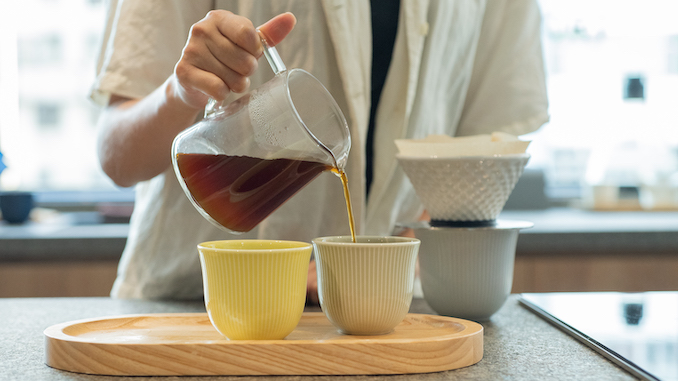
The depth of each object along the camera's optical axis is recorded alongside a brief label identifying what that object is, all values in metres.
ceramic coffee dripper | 0.84
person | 1.02
